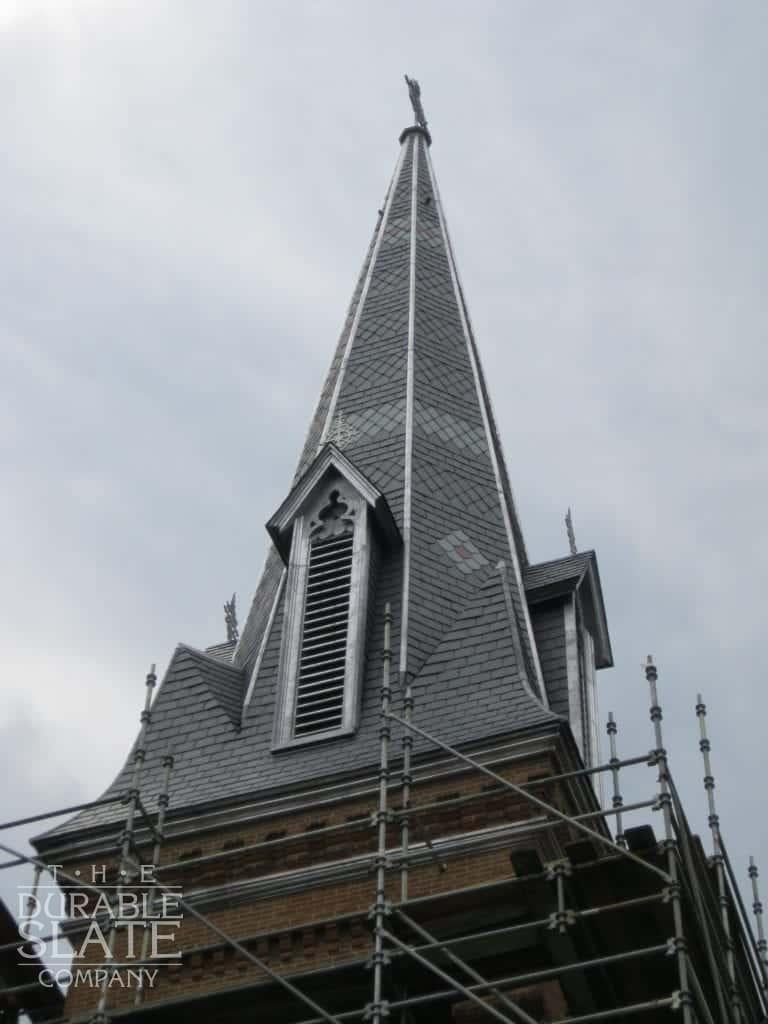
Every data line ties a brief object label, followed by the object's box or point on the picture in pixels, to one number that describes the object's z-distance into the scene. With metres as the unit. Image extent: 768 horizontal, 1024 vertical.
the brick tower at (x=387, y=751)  18.67
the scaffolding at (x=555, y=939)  17.75
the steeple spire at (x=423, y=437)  27.11
